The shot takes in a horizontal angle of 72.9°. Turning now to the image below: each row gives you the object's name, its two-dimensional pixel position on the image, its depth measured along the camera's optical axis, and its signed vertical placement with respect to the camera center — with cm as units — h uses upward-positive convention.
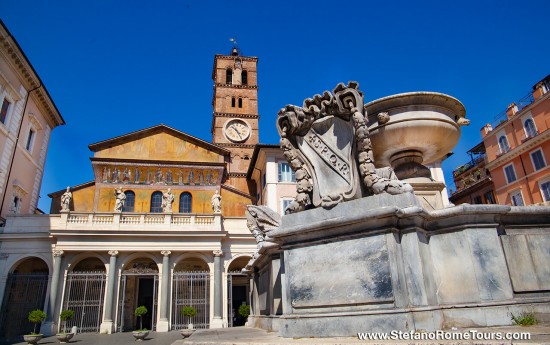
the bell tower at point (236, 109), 4706 +2474
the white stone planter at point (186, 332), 1566 -121
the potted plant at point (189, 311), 2080 -44
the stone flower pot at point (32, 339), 1592 -109
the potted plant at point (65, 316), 2061 -32
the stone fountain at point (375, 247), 393 +47
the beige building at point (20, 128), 2414 +1297
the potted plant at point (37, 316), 1833 -20
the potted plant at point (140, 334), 1688 -122
